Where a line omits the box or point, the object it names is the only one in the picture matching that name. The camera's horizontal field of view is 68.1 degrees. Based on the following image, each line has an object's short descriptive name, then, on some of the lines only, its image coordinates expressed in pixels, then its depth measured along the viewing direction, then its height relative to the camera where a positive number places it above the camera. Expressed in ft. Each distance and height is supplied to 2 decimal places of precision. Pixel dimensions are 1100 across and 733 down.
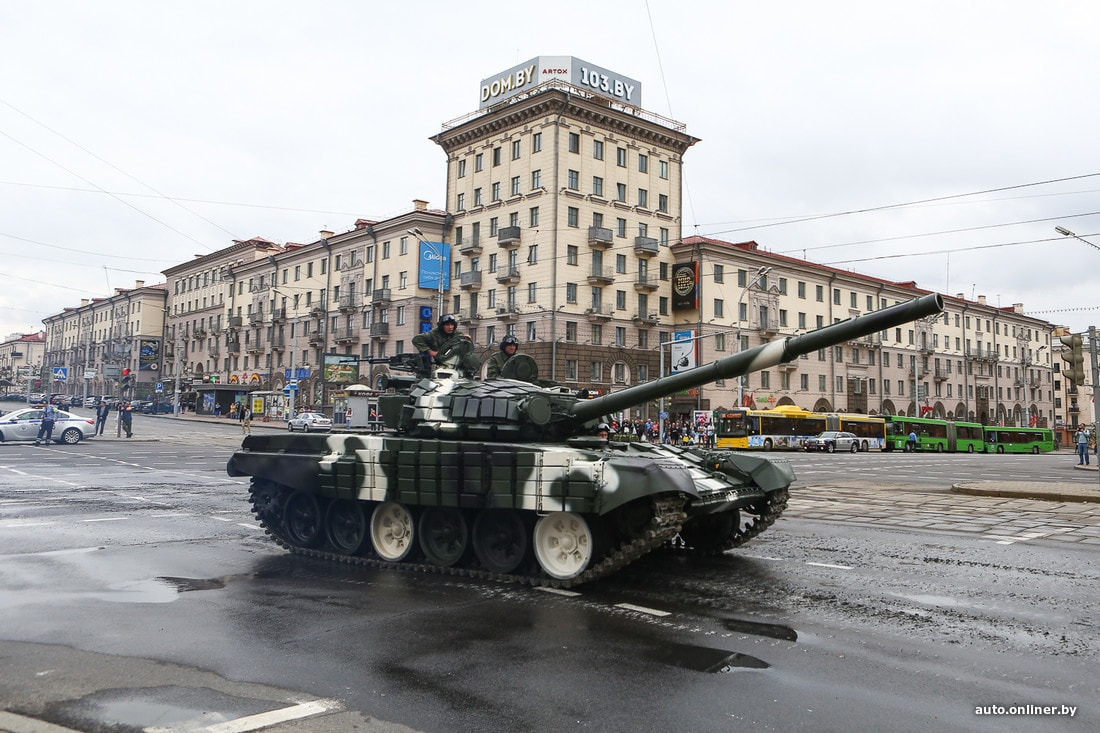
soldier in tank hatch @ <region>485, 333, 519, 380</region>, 34.09 +2.49
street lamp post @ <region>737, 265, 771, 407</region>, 166.34 +7.80
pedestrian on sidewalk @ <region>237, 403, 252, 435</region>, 146.51 -1.94
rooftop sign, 164.45 +69.63
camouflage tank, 24.47 -2.23
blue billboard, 155.33 +28.43
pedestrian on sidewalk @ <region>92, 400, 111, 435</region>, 128.67 -1.36
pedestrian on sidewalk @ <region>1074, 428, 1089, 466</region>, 108.37 -3.19
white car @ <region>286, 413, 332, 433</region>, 157.58 -1.98
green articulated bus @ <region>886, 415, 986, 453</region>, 168.76 -2.99
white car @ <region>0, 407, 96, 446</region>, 103.19 -2.37
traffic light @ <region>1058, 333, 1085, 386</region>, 56.65 +4.54
